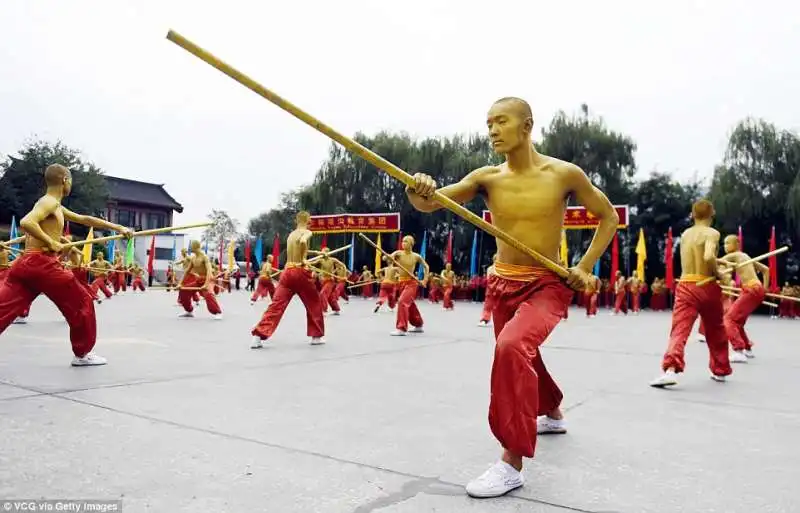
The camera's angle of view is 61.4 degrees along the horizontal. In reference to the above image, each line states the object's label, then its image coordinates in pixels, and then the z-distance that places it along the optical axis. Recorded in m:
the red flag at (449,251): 28.48
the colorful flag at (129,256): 28.99
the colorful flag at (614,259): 23.92
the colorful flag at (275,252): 25.32
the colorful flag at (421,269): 29.95
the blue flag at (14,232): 28.24
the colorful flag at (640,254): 24.44
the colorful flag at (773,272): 21.78
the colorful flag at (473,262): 27.70
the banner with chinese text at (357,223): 30.58
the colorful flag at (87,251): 23.69
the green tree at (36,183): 32.74
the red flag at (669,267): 23.10
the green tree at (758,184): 24.67
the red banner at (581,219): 24.75
